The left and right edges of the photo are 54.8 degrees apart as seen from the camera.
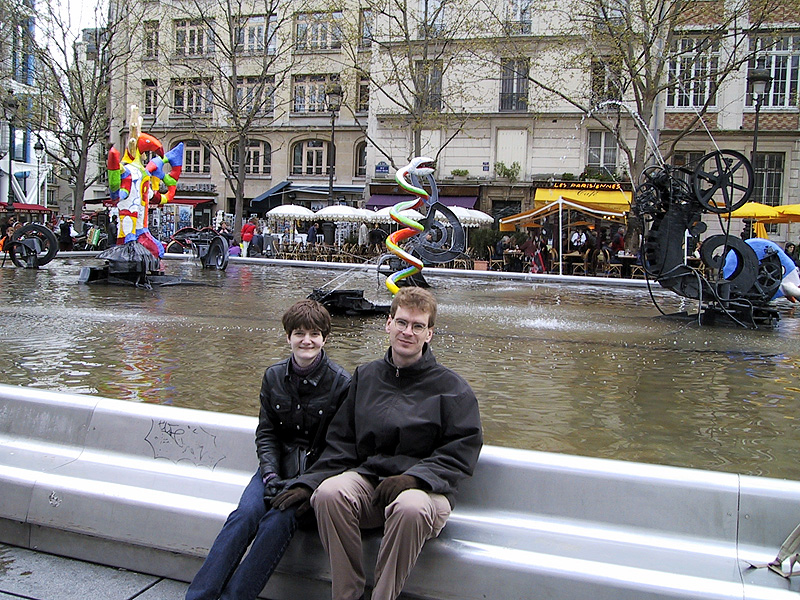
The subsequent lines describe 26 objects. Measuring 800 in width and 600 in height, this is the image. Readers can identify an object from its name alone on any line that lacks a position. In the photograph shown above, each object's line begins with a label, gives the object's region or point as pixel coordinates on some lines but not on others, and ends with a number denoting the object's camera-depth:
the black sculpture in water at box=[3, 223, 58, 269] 15.59
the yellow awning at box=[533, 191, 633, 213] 23.77
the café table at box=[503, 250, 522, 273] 23.89
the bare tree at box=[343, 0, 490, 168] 25.86
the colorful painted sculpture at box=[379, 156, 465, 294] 10.96
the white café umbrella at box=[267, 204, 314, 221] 27.86
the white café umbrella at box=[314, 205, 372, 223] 26.50
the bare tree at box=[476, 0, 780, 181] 19.61
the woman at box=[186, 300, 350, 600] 3.05
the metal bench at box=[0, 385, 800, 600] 2.90
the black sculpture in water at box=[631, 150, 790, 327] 9.54
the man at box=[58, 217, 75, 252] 25.84
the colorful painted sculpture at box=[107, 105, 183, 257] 12.44
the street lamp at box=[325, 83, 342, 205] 25.61
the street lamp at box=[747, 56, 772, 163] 15.99
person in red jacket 28.33
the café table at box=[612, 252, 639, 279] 20.58
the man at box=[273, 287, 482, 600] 2.86
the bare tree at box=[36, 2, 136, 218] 26.30
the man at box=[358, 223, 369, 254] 31.71
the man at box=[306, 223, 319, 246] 30.64
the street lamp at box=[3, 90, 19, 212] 27.97
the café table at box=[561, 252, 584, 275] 22.83
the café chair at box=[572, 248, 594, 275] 21.94
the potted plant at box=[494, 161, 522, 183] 32.16
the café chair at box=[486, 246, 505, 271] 24.16
